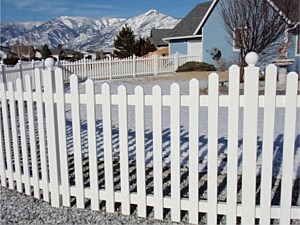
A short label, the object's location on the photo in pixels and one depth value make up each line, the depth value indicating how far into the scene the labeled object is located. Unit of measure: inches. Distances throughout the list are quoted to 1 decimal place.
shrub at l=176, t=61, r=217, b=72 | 853.8
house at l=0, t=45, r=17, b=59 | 2109.9
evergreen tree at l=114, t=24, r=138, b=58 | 1507.1
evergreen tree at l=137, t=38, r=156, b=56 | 1494.8
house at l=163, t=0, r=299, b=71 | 799.1
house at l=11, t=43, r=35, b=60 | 1984.0
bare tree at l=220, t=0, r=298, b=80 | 533.0
